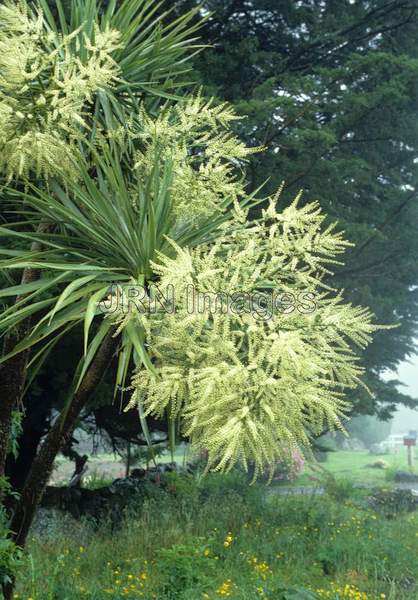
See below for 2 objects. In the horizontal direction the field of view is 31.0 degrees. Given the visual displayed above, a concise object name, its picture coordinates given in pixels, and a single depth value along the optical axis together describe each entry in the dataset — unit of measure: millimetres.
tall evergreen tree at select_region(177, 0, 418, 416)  8727
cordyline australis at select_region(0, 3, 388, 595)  3363
